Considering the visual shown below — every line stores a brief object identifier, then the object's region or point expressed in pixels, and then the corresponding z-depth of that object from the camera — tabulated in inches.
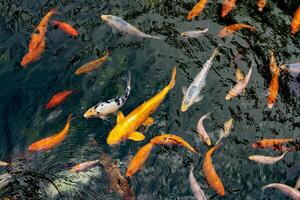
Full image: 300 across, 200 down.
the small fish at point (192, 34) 273.0
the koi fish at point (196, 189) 221.9
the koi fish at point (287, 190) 220.7
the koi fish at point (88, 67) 260.7
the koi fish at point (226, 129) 241.0
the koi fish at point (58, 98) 251.0
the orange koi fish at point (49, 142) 236.8
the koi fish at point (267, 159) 232.4
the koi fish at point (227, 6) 284.5
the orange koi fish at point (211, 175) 225.6
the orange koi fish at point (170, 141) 238.1
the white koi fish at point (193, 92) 246.8
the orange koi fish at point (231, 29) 273.7
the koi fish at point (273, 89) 249.4
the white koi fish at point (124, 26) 271.7
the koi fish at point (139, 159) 230.7
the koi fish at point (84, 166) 231.0
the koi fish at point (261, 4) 287.9
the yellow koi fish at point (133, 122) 232.4
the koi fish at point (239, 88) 251.9
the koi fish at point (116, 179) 225.3
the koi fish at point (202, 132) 238.8
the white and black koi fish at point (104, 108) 241.3
